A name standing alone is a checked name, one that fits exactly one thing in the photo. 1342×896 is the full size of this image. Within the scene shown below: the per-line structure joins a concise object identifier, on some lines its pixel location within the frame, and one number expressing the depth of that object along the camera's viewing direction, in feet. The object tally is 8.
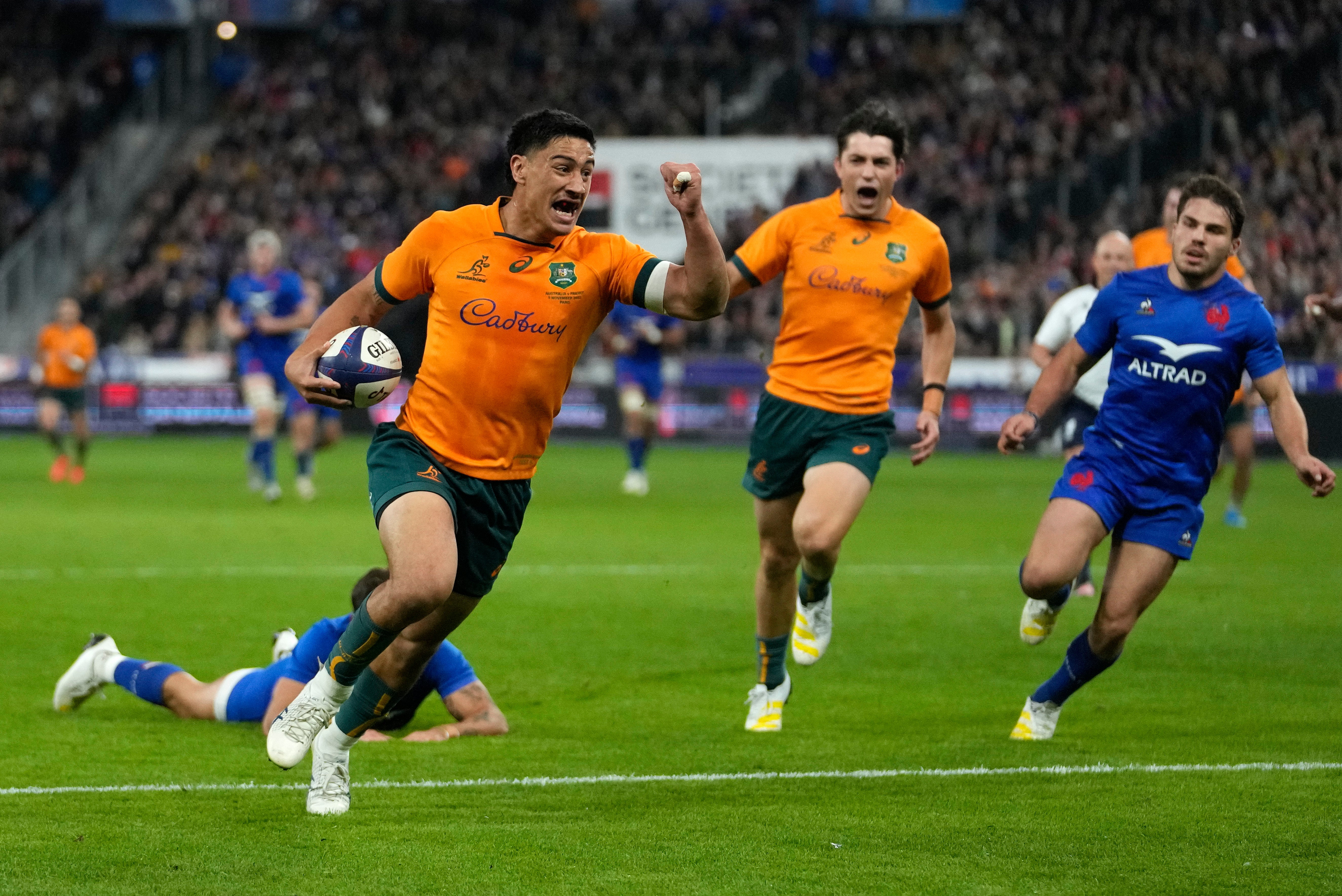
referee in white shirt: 69.21
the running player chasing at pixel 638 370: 129.90
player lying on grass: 45.44
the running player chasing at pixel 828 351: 49.08
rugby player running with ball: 36.78
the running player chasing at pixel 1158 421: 43.32
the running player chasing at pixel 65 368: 143.54
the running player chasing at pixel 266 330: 115.03
